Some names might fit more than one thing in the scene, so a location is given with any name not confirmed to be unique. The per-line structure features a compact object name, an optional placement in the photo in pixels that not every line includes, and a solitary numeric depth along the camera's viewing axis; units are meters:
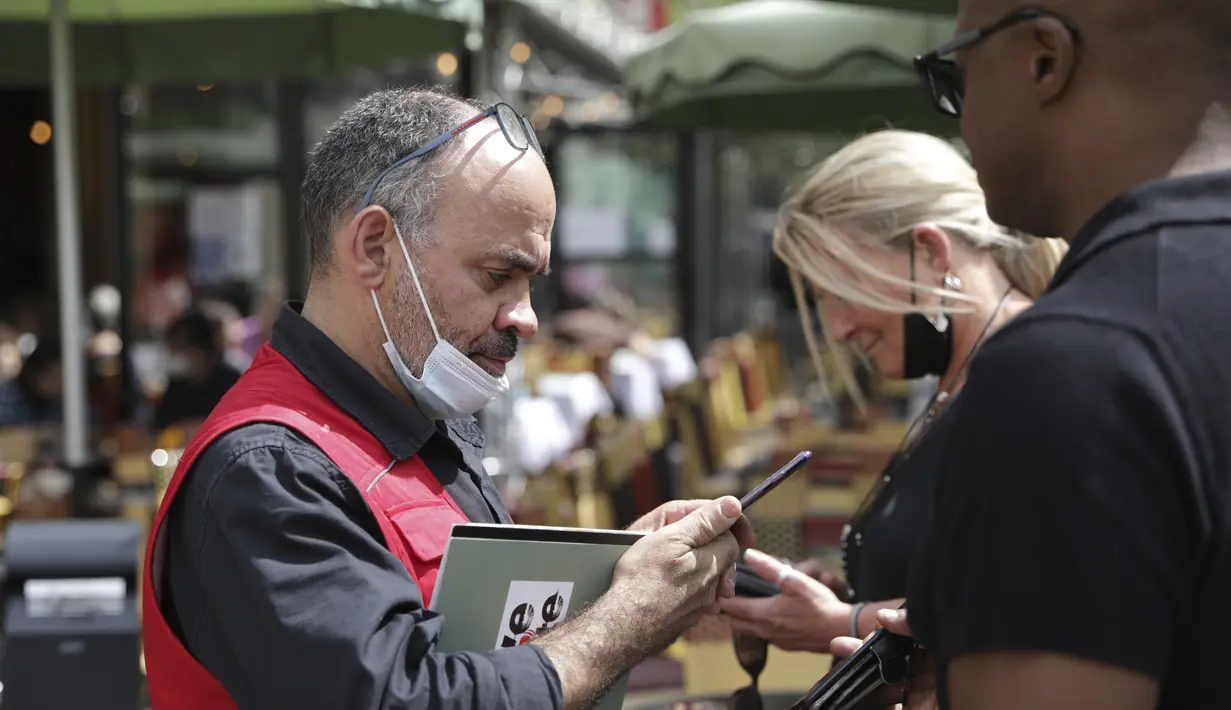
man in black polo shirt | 1.01
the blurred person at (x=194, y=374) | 7.12
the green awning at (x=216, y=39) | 5.52
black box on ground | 3.27
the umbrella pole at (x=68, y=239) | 5.29
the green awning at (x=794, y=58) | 5.64
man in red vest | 1.48
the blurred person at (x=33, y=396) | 7.88
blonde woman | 2.59
